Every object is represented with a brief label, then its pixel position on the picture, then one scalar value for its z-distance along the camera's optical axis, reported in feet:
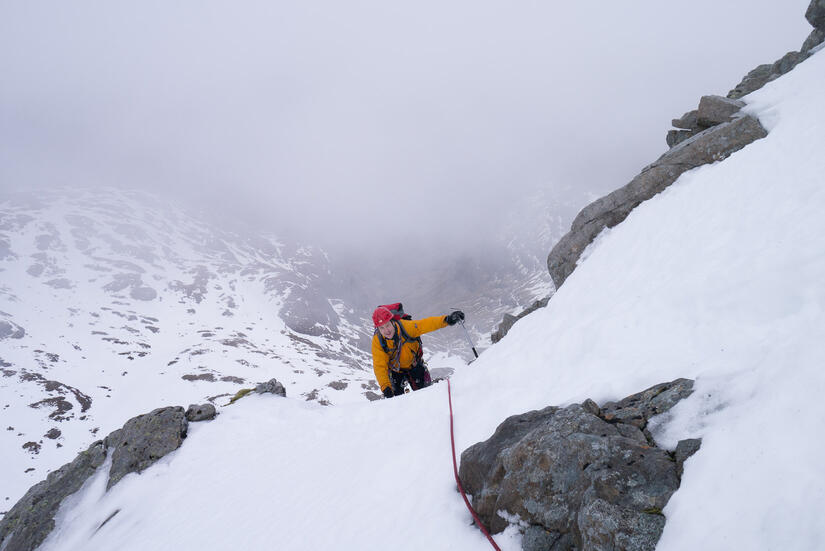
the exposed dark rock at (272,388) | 57.41
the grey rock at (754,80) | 62.08
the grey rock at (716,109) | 47.70
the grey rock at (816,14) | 60.85
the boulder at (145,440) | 43.73
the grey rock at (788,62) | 59.00
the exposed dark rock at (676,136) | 59.93
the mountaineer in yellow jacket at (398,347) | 40.63
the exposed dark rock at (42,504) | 41.39
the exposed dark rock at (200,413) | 49.88
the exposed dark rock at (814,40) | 61.11
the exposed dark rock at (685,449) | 12.64
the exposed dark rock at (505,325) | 58.00
